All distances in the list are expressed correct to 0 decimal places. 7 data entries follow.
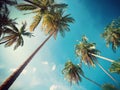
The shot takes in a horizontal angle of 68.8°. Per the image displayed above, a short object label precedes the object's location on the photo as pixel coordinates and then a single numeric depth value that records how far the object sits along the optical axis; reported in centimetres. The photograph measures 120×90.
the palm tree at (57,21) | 1082
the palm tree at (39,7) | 1055
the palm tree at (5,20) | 649
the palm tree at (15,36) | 1048
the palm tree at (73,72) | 1552
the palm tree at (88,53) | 1628
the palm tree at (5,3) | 626
